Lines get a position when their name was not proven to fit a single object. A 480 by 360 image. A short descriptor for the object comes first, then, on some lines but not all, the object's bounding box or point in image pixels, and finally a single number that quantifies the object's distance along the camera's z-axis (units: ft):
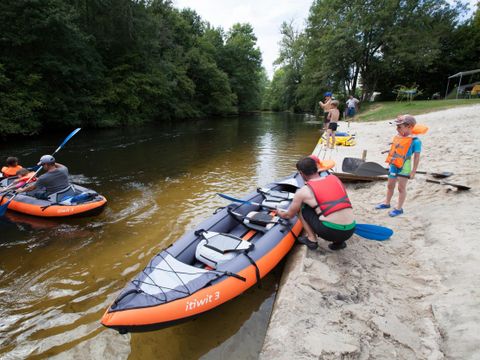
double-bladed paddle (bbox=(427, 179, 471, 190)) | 13.91
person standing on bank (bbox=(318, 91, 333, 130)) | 28.07
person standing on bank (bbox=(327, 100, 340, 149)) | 27.61
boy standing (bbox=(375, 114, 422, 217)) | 13.03
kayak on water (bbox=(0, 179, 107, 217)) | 16.43
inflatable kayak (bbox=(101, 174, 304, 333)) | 7.70
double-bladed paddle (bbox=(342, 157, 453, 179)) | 19.90
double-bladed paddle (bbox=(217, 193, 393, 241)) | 11.63
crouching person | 9.91
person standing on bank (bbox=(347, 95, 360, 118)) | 51.98
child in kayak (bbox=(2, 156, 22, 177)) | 20.24
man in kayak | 16.81
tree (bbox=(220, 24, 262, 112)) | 127.65
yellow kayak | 32.60
